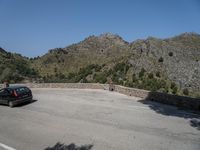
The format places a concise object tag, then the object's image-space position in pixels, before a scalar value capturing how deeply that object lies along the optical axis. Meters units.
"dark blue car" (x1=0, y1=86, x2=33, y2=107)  10.51
